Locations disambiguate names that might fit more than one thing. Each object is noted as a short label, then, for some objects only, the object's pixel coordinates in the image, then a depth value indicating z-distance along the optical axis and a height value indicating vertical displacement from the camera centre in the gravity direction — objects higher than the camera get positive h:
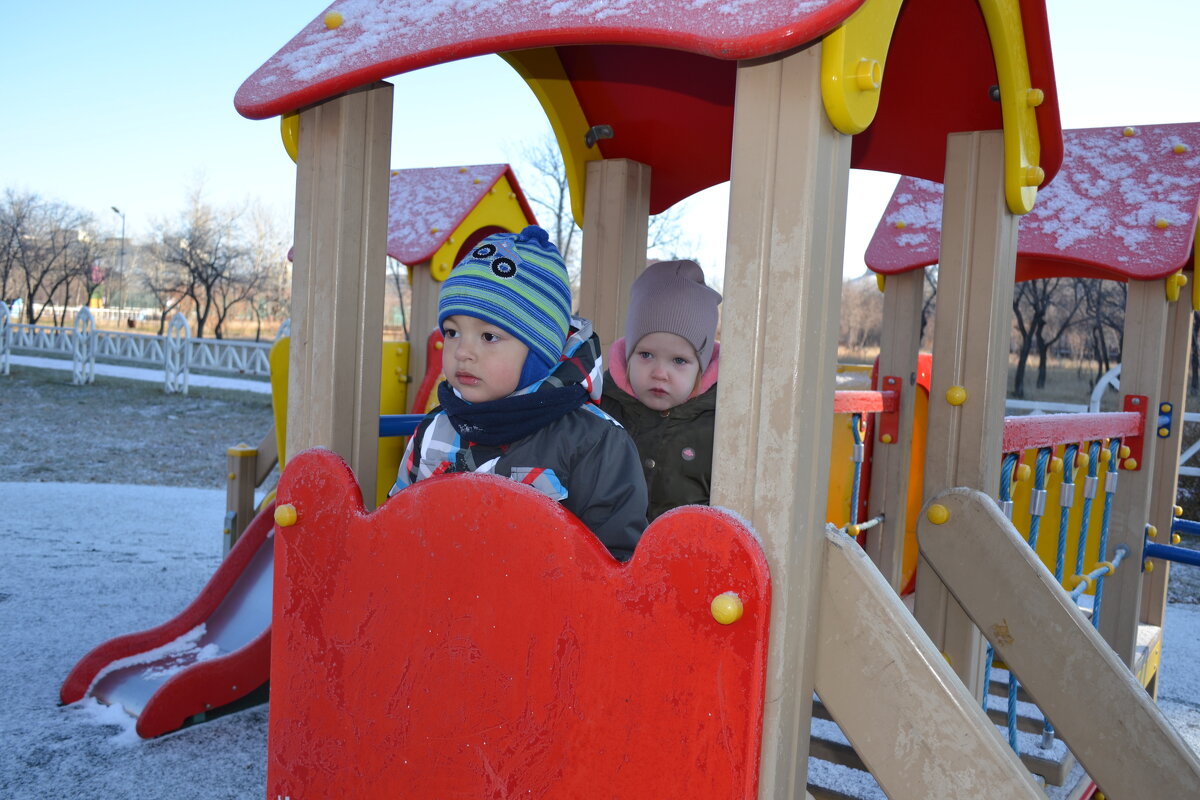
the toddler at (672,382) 2.01 -0.08
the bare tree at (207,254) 26.86 +2.03
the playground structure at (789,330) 1.09 +0.03
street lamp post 33.12 +2.17
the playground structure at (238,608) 2.76 -0.98
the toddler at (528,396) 1.46 -0.09
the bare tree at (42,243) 26.75 +2.05
